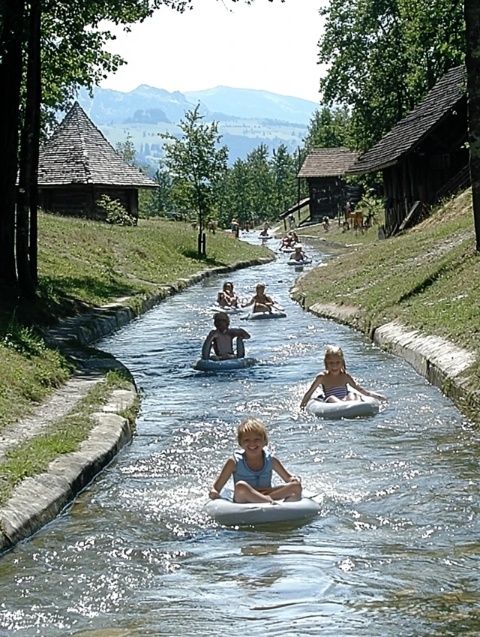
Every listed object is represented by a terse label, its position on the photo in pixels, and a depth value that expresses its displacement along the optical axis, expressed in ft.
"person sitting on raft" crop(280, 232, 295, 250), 220.43
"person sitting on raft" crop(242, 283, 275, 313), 92.89
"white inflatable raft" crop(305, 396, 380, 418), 49.24
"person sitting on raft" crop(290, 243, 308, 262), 166.81
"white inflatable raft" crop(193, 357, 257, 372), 64.75
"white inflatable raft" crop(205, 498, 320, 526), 33.55
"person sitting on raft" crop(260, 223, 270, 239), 283.67
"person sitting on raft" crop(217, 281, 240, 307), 99.14
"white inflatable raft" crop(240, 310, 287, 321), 91.86
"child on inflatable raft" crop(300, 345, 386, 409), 51.37
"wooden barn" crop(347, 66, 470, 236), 141.59
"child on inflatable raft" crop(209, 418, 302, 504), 35.94
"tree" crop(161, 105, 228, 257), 169.48
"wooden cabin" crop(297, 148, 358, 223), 319.06
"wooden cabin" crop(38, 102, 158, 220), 177.47
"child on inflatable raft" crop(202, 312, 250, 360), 67.26
